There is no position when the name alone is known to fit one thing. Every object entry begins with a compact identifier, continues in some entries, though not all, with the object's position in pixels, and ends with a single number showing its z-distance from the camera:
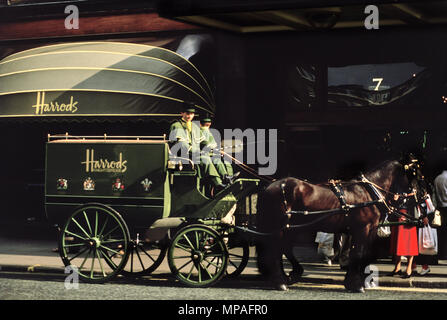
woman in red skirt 11.64
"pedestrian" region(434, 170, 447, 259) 12.77
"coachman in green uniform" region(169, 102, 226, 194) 11.06
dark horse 10.49
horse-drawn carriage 10.57
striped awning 14.34
